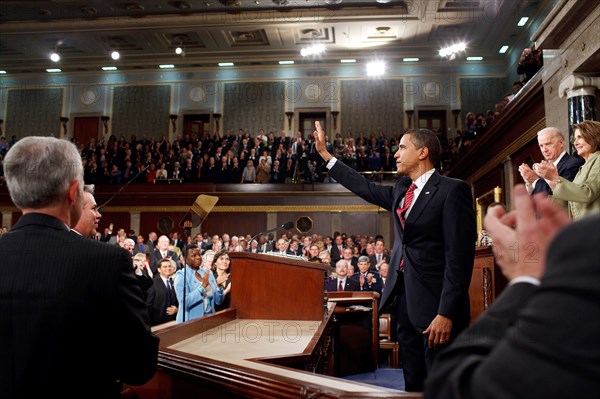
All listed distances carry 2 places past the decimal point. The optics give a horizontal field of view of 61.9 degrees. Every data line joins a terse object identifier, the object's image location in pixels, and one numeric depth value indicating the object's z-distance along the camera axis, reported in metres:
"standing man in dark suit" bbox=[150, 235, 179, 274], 8.77
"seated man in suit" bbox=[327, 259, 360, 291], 7.34
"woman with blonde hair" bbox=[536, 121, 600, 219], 2.94
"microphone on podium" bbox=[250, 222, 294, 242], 5.73
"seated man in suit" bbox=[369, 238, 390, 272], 9.86
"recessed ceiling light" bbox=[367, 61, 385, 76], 17.77
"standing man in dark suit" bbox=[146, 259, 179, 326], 4.81
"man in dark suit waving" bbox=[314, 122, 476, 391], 2.06
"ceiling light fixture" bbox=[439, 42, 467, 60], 15.80
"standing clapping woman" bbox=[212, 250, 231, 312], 5.27
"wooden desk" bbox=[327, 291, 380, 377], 5.74
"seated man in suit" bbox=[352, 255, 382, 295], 7.36
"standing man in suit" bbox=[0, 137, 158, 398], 1.22
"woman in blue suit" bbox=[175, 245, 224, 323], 4.34
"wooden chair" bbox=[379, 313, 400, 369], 6.12
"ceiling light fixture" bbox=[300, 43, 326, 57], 16.96
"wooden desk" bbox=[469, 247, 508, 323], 4.07
